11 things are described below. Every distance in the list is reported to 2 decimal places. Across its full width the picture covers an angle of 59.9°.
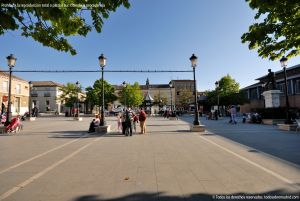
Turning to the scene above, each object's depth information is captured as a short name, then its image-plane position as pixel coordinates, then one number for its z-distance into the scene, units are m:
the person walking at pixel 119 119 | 18.39
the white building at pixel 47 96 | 87.93
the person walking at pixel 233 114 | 24.68
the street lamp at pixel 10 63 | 17.96
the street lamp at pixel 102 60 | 17.86
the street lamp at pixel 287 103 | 17.58
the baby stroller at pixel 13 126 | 17.33
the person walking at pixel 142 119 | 16.14
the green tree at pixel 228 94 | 58.91
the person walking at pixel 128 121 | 14.97
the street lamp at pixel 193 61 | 17.89
